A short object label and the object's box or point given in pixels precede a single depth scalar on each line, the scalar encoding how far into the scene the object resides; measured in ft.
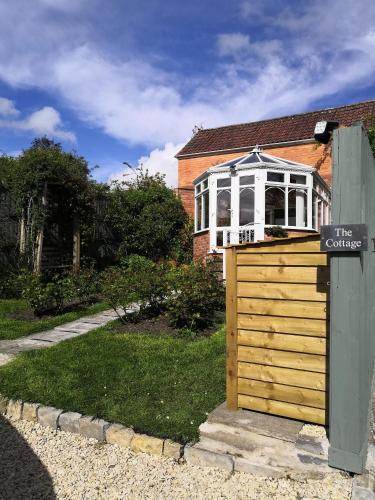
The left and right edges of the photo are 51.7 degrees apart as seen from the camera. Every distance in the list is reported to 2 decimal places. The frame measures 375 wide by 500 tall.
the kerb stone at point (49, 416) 12.35
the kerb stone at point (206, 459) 9.85
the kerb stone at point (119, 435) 11.06
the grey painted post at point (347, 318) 8.96
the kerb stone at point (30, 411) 12.79
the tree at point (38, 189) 33.37
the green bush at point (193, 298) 21.33
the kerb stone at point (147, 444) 10.60
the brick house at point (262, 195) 37.96
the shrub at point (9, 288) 30.19
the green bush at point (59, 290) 25.35
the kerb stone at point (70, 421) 11.95
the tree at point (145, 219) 46.55
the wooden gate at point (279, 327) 10.77
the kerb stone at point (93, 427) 11.50
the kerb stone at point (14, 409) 13.12
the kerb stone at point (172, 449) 10.35
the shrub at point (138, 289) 22.91
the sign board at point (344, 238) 8.72
